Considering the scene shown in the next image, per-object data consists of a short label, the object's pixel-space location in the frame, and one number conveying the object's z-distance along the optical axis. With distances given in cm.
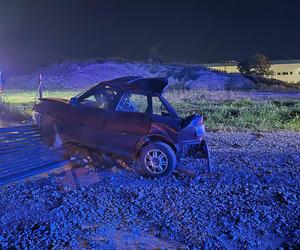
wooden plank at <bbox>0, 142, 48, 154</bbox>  736
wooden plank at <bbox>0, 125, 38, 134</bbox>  846
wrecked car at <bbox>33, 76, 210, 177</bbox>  636
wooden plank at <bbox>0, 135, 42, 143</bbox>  805
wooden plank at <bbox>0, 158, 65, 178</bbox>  619
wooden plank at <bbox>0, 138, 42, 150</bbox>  778
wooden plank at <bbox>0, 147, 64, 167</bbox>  674
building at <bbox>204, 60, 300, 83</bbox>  5288
